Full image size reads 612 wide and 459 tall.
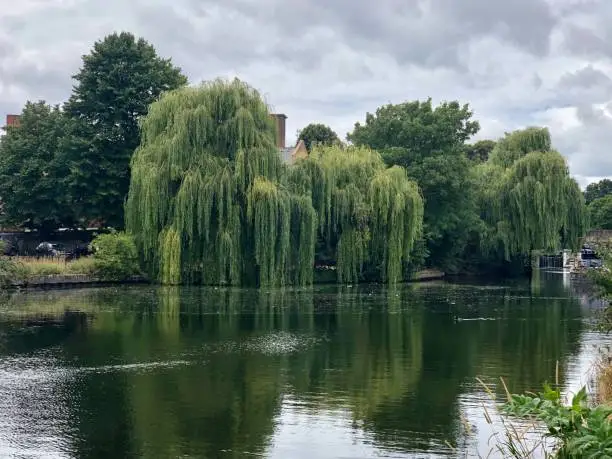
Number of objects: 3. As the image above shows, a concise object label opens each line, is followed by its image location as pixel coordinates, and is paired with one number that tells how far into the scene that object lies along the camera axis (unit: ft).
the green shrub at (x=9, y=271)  107.45
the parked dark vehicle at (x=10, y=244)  135.95
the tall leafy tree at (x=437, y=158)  147.13
